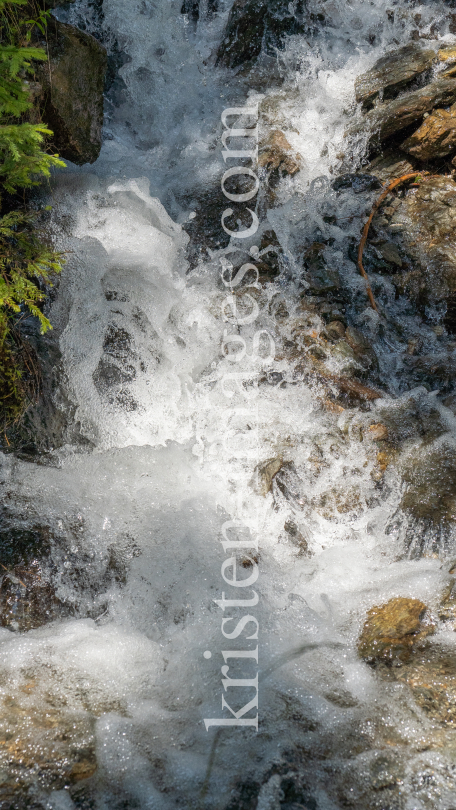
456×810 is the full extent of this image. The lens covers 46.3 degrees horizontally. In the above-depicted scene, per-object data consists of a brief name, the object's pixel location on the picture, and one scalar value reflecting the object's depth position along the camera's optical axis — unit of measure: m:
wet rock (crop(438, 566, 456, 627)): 3.30
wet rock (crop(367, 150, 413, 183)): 5.77
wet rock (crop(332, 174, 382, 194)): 5.72
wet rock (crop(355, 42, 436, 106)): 6.17
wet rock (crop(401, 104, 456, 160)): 5.60
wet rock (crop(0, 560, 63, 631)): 3.18
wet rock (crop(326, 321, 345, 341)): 4.71
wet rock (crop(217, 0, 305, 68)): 6.96
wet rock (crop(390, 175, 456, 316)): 5.08
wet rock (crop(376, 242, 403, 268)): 5.23
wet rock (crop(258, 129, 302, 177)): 5.75
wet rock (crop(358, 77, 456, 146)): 5.76
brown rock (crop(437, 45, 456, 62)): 6.14
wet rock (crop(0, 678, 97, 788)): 2.53
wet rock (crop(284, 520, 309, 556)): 3.84
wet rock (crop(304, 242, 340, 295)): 4.98
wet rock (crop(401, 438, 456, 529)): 3.76
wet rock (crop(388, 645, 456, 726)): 2.84
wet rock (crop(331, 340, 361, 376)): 4.55
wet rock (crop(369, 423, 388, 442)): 4.17
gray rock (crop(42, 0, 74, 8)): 4.21
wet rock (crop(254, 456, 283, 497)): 4.03
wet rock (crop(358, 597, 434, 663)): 3.17
